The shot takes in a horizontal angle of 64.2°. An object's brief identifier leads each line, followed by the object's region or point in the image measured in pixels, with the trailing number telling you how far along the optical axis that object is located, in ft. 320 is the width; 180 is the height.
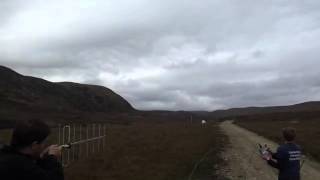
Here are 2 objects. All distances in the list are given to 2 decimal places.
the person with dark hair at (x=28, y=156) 7.63
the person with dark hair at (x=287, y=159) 13.11
